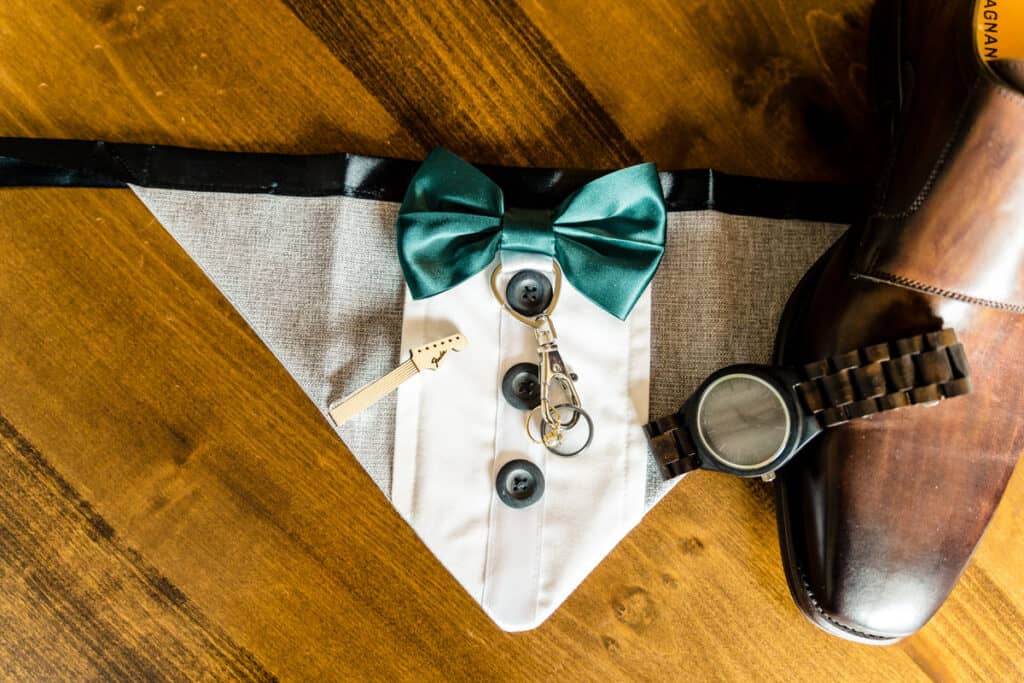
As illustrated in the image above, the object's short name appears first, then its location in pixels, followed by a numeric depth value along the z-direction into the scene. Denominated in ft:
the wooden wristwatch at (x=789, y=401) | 1.72
